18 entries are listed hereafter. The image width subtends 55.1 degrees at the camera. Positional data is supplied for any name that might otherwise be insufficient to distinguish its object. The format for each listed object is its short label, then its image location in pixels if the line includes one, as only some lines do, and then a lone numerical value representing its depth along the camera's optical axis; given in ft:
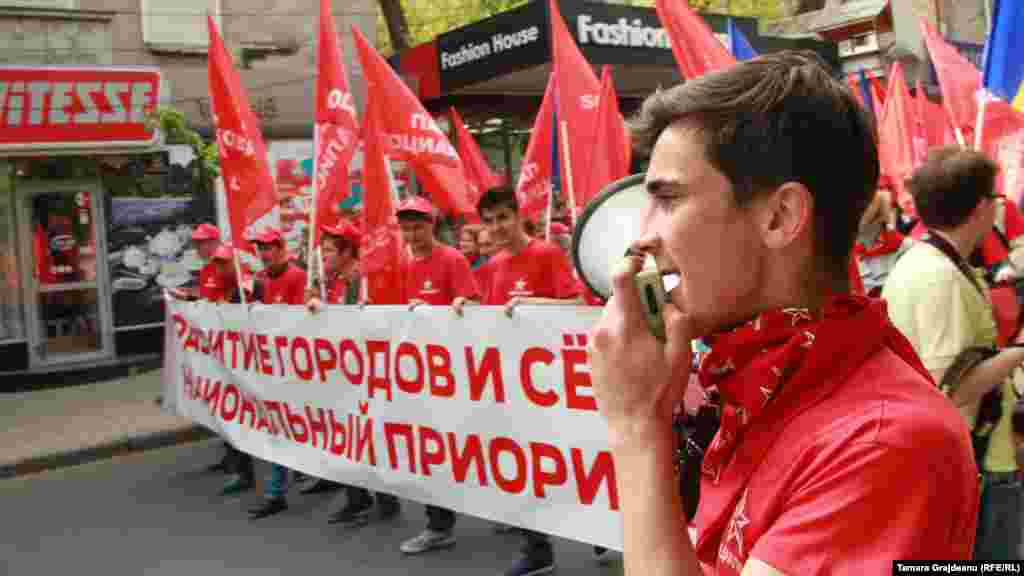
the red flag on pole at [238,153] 23.04
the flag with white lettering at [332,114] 23.00
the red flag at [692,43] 16.35
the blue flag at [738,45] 22.64
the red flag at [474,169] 32.04
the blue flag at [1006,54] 14.19
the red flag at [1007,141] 14.62
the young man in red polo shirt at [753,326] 3.64
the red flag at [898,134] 26.55
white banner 14.16
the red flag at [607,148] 19.26
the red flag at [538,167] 27.61
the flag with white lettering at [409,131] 22.53
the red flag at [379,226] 21.99
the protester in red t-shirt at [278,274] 23.85
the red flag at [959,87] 18.58
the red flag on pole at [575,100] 20.71
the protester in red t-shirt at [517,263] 19.31
